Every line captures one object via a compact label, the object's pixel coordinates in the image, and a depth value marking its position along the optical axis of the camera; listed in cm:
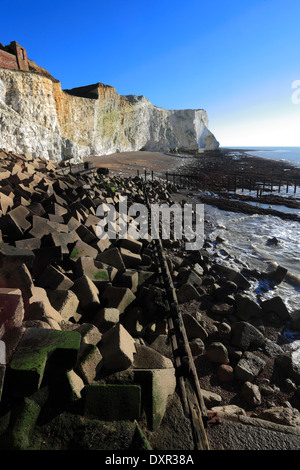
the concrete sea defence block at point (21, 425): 150
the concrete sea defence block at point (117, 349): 223
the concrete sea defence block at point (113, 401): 178
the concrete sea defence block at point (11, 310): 203
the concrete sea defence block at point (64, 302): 294
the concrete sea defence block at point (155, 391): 189
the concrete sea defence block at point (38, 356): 167
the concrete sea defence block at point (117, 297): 354
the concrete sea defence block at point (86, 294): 335
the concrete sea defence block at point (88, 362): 205
